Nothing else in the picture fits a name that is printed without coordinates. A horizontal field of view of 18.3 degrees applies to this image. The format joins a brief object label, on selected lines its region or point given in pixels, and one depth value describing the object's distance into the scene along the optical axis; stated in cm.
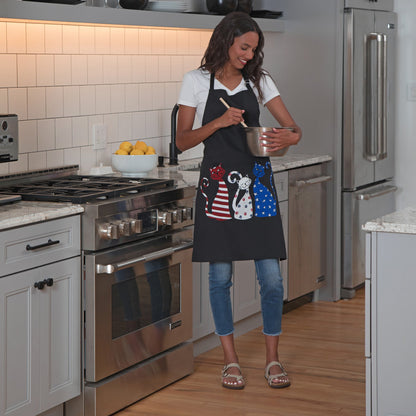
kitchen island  396
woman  517
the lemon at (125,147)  601
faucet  671
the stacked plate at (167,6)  617
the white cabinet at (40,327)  430
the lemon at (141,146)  602
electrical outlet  628
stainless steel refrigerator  763
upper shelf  485
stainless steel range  482
